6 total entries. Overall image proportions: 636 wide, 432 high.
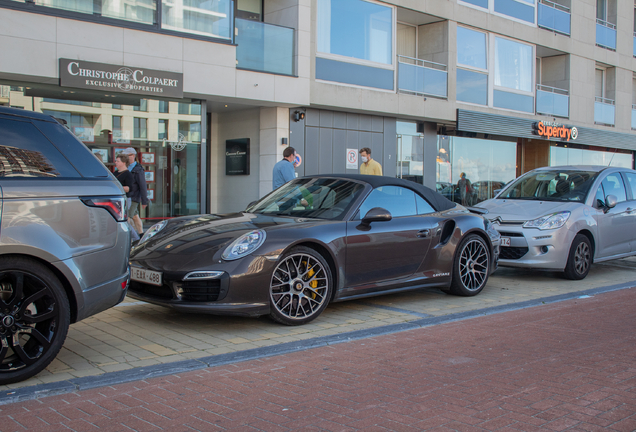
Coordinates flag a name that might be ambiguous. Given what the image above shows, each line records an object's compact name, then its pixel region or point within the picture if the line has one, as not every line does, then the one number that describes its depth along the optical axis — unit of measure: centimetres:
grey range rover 370
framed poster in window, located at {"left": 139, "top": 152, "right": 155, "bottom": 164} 1390
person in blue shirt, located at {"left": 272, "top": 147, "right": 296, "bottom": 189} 1025
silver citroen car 835
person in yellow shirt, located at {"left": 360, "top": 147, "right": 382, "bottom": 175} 1085
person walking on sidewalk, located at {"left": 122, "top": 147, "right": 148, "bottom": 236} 1023
